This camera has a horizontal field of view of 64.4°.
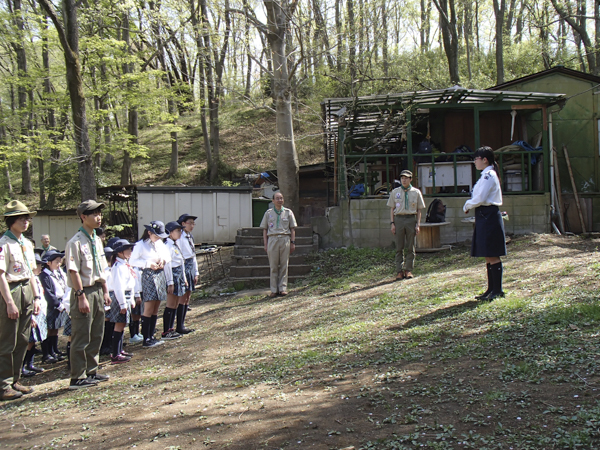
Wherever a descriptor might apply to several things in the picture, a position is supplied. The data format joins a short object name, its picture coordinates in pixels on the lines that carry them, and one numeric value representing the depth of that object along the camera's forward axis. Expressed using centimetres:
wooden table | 1125
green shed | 1415
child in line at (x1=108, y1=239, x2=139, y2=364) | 627
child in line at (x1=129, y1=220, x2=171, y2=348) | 668
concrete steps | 1151
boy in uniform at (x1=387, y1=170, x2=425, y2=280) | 892
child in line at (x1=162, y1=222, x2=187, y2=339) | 722
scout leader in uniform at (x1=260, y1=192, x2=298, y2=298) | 958
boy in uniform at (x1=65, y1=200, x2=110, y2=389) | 500
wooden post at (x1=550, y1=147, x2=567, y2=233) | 1259
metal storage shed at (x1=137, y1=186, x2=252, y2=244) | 1797
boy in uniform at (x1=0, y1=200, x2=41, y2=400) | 496
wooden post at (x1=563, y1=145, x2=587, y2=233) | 1302
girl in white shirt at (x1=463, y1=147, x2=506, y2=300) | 585
